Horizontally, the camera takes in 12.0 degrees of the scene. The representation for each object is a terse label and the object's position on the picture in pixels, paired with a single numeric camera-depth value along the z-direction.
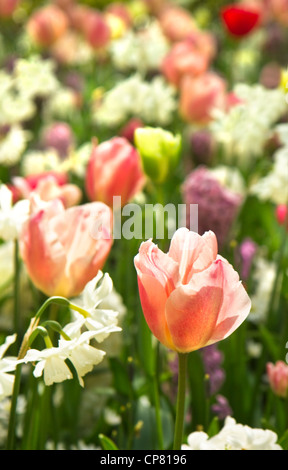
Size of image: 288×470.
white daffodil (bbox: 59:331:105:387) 0.90
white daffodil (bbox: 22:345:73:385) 0.89
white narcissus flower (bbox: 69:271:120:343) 0.91
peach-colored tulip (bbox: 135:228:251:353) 0.88
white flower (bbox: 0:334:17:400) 0.93
